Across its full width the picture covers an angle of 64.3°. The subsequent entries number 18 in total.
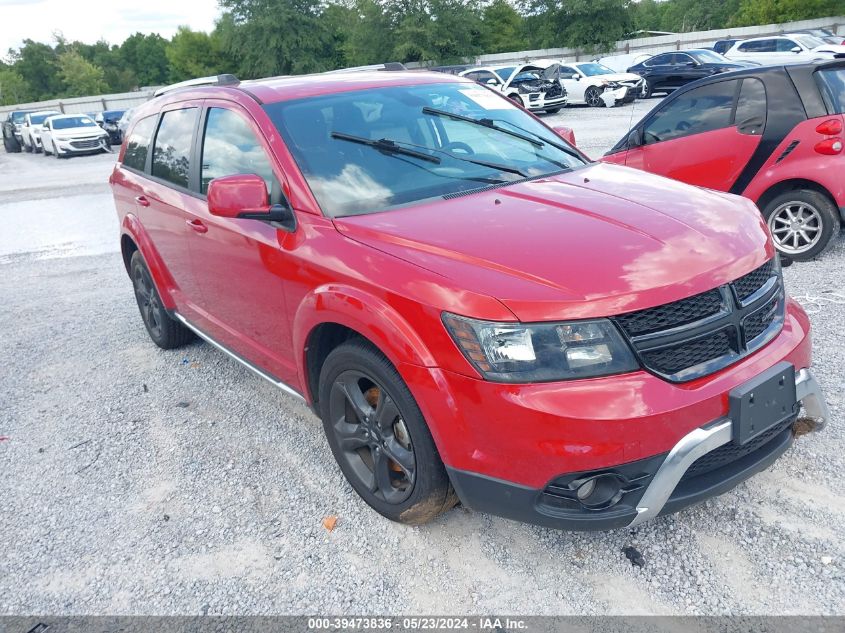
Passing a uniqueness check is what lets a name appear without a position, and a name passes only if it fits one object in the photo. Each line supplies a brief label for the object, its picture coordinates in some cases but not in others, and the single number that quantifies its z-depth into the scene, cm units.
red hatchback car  556
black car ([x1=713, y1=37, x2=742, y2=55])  3066
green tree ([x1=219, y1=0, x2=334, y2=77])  4616
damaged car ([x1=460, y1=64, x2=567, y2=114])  2170
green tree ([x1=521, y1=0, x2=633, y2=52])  4344
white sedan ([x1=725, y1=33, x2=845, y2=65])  2229
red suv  224
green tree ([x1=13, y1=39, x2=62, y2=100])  7425
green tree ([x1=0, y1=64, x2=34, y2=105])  7131
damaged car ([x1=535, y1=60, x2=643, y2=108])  2298
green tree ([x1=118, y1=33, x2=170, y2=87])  8781
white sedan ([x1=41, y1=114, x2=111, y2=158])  2486
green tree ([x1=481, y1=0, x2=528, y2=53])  5618
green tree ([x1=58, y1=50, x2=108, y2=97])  6681
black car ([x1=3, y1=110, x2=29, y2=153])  3080
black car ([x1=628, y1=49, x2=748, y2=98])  2207
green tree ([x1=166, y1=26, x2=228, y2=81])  6438
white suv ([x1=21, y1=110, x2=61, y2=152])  2778
